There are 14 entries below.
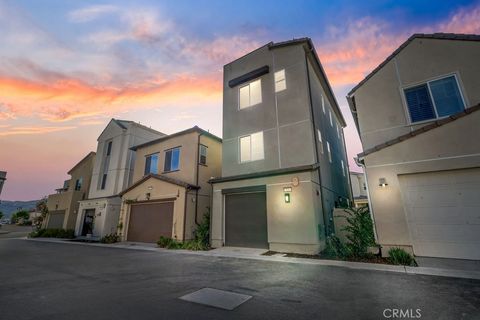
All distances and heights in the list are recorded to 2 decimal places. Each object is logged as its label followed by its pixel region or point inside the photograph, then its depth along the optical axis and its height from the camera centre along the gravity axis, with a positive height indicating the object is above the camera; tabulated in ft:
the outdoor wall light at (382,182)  25.15 +3.84
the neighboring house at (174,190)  43.06 +6.04
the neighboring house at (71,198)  75.20 +7.24
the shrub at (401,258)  20.31 -4.34
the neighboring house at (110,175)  60.54 +13.34
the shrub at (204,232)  38.57 -3.08
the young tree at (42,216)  83.18 +0.69
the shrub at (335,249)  25.20 -4.35
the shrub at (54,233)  67.31 -5.30
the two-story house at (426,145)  21.70 +7.88
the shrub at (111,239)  49.16 -5.16
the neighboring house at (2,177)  63.57 +12.63
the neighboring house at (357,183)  97.45 +14.67
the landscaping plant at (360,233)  24.48 -2.27
